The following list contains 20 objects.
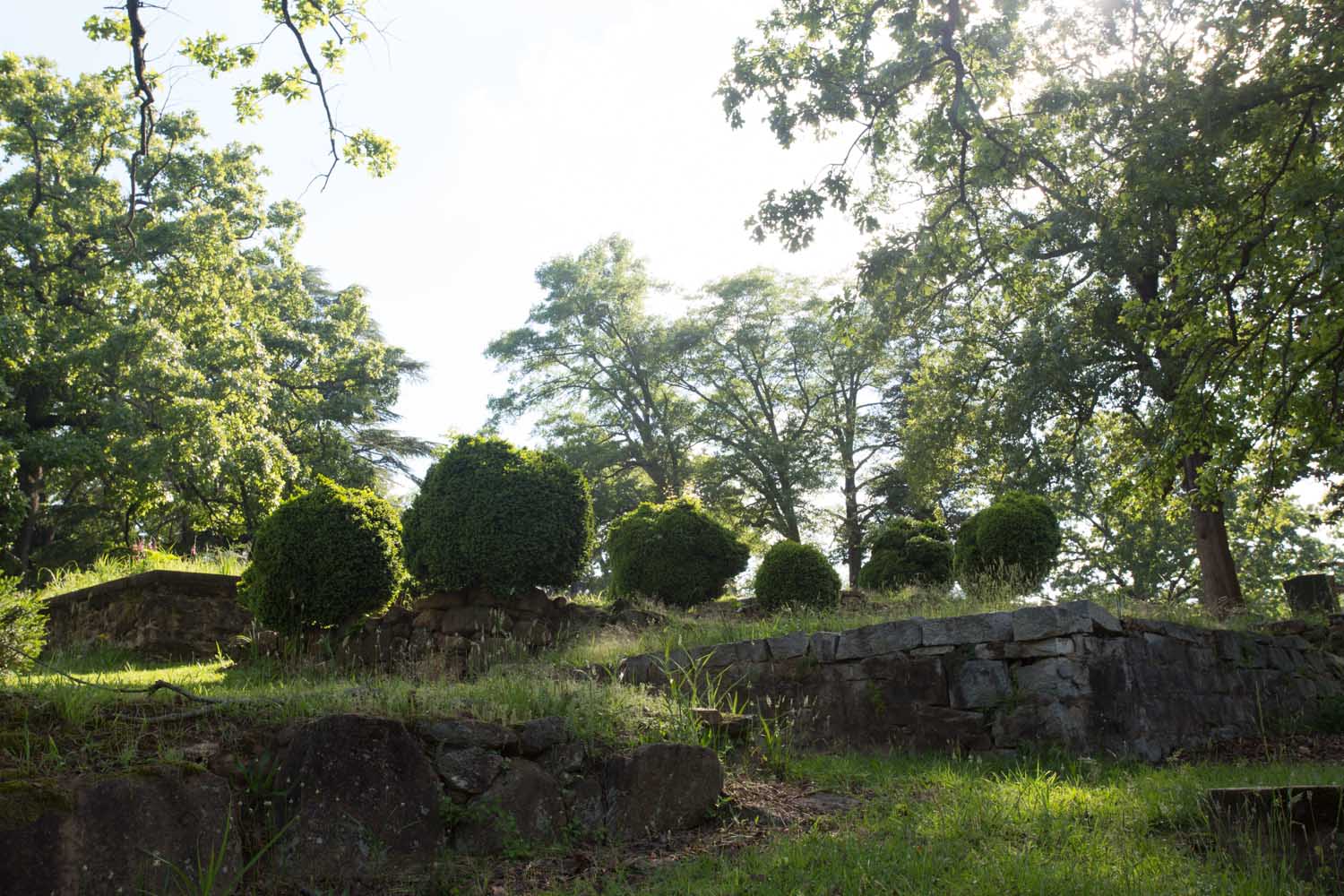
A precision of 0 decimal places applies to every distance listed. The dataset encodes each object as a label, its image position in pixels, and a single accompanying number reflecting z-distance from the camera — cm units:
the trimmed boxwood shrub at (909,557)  1288
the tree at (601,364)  2422
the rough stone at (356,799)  373
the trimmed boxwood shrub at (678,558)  1178
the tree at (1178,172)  730
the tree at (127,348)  1354
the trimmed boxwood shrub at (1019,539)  1066
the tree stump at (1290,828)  351
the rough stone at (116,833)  305
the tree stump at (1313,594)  1180
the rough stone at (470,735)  432
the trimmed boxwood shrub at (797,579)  1081
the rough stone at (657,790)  448
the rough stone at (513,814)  411
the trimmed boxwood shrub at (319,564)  878
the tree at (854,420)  2252
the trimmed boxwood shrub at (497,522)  954
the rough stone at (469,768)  421
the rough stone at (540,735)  459
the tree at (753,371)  2289
